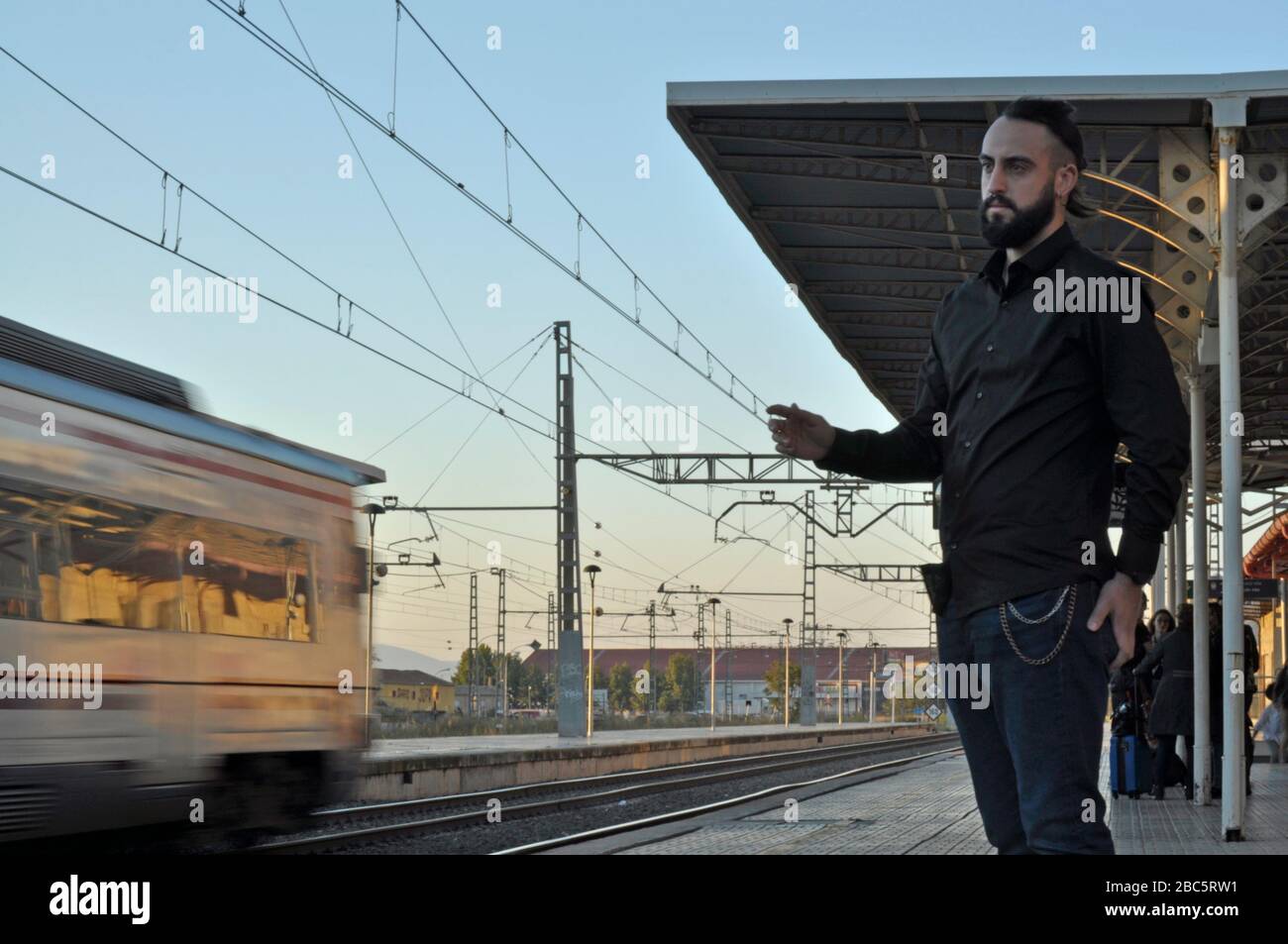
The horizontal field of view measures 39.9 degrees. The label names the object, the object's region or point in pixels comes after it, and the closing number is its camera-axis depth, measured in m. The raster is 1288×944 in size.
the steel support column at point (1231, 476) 12.41
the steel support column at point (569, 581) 35.31
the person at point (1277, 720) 27.21
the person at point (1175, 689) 16.48
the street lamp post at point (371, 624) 15.98
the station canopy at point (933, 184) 13.87
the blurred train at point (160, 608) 10.52
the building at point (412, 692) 143.84
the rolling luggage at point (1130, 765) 17.03
